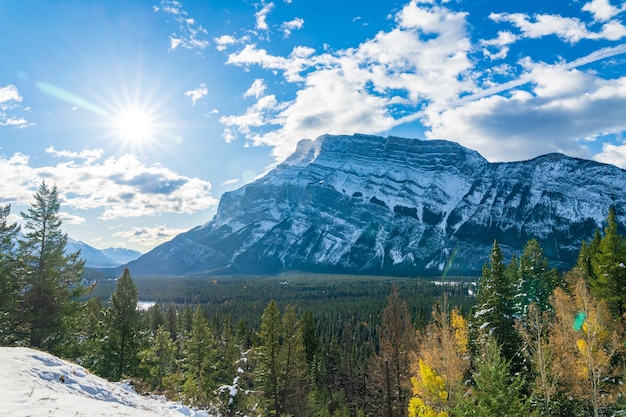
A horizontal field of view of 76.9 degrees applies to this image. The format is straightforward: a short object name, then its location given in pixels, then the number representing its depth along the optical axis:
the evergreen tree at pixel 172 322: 104.31
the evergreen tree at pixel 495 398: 15.77
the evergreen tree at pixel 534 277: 53.09
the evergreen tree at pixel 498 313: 37.16
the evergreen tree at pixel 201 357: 48.81
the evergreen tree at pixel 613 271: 37.66
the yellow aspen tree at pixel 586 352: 31.20
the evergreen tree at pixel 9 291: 30.79
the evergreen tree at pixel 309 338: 79.75
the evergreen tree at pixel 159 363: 42.78
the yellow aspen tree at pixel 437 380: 29.19
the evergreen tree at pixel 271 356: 43.47
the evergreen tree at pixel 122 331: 40.69
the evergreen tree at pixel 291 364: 44.19
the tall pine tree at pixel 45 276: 32.38
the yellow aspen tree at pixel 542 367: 29.43
